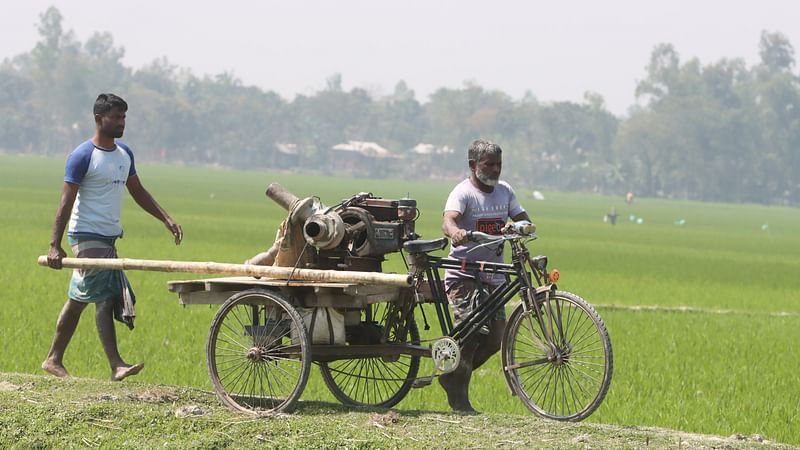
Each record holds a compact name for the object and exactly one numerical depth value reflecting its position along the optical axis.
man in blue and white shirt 15.11
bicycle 12.88
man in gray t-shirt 13.96
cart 13.30
